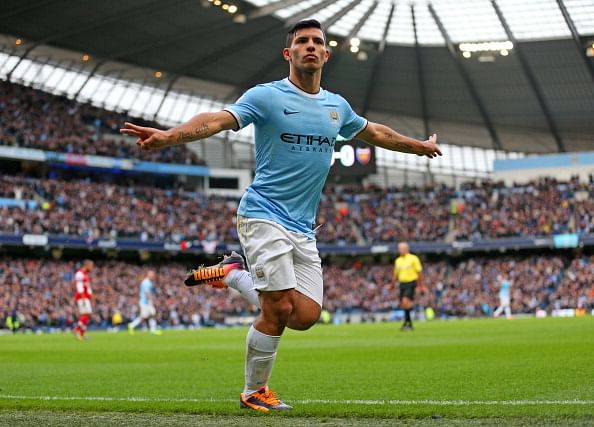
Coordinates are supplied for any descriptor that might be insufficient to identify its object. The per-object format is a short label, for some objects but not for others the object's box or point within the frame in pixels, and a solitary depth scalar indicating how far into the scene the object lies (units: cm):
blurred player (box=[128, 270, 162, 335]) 3098
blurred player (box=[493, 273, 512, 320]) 4181
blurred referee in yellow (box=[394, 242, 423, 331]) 2517
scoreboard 6756
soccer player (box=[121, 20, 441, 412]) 653
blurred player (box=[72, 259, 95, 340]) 2592
